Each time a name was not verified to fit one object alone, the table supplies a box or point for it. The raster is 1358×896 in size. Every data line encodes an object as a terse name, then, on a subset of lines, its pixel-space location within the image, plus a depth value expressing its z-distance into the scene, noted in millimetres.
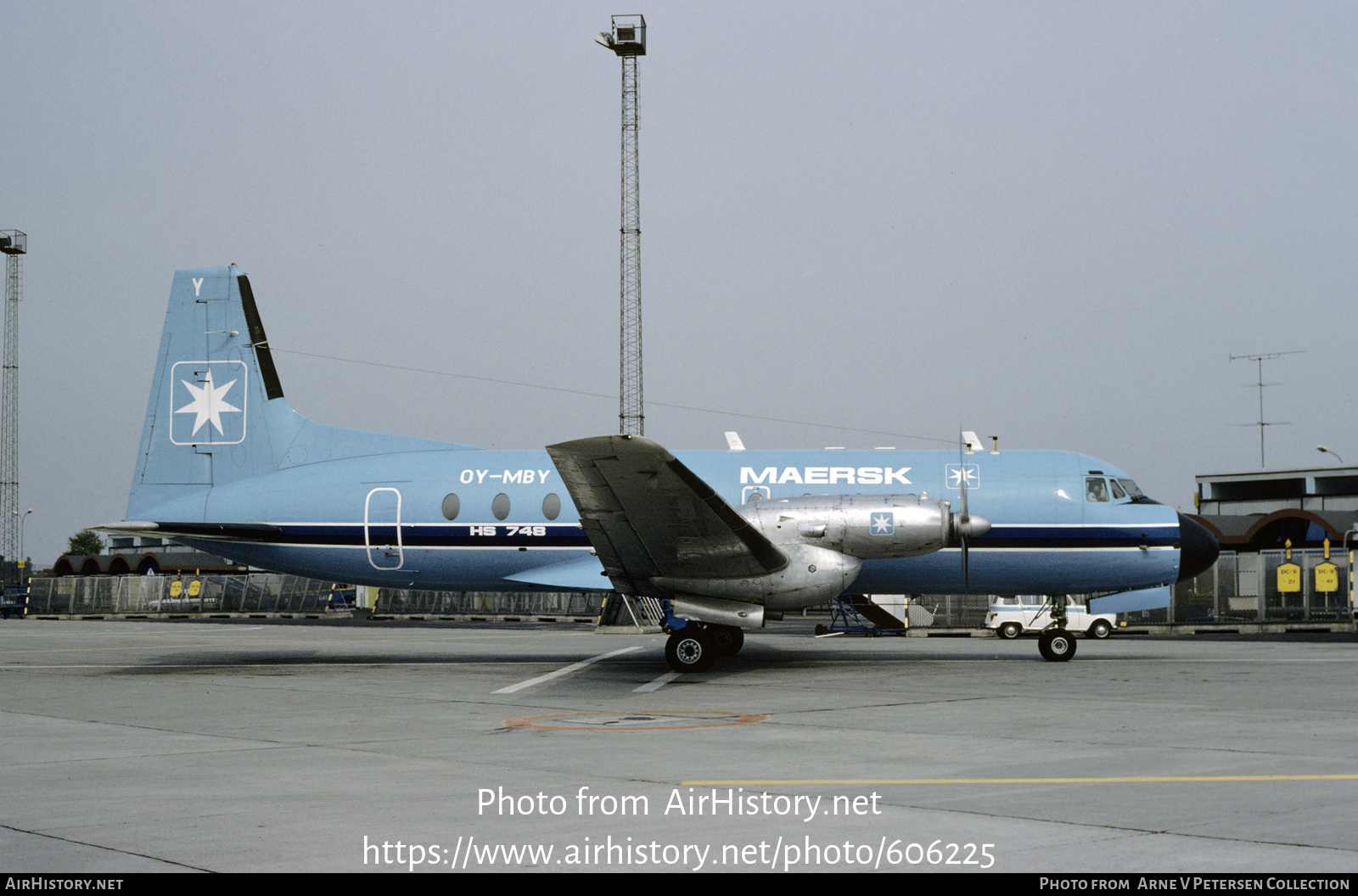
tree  146625
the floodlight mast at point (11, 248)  89012
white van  29906
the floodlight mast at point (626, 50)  56094
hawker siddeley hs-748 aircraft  19016
